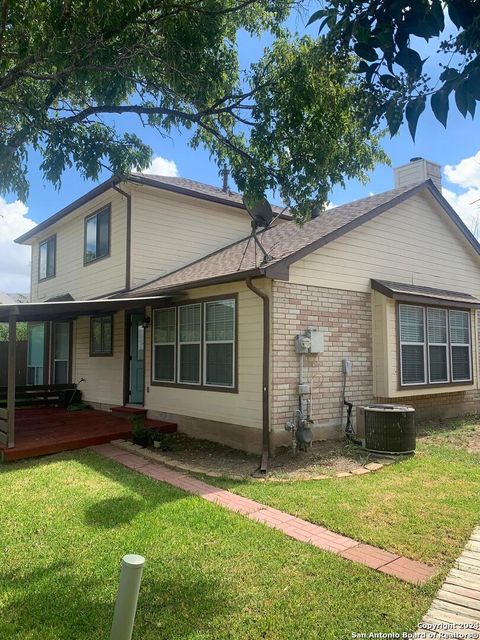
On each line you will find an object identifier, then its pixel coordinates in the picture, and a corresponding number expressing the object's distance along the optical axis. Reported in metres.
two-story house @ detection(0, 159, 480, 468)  8.43
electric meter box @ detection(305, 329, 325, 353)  8.45
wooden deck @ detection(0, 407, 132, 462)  8.27
